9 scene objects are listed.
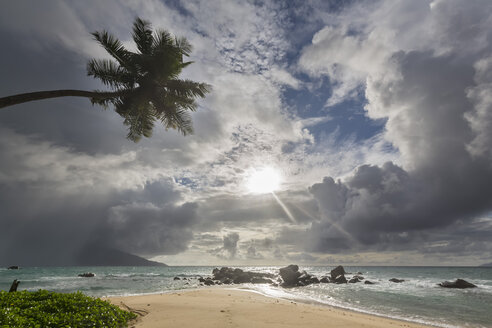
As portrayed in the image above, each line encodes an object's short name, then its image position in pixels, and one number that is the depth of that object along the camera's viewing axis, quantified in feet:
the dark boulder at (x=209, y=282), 133.45
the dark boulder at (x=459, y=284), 114.93
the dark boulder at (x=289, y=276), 125.38
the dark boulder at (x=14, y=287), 37.24
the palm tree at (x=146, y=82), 42.91
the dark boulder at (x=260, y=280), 139.03
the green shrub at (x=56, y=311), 21.89
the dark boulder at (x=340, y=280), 140.97
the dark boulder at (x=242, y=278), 145.16
